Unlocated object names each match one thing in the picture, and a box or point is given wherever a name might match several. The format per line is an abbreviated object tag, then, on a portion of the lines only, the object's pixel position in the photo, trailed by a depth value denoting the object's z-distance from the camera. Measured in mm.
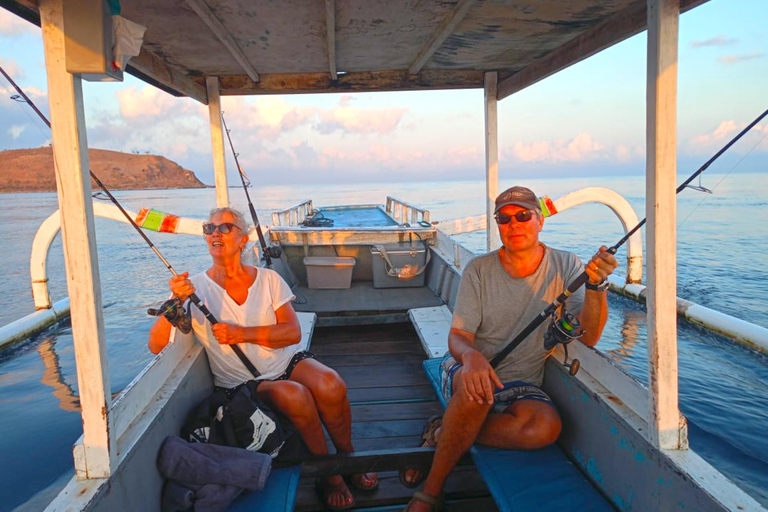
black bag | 2299
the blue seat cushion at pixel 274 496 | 1990
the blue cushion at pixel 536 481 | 2012
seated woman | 2479
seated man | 2266
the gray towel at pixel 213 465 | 2047
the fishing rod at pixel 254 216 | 4618
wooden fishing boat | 1636
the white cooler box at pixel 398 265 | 5828
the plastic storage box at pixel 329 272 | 5832
